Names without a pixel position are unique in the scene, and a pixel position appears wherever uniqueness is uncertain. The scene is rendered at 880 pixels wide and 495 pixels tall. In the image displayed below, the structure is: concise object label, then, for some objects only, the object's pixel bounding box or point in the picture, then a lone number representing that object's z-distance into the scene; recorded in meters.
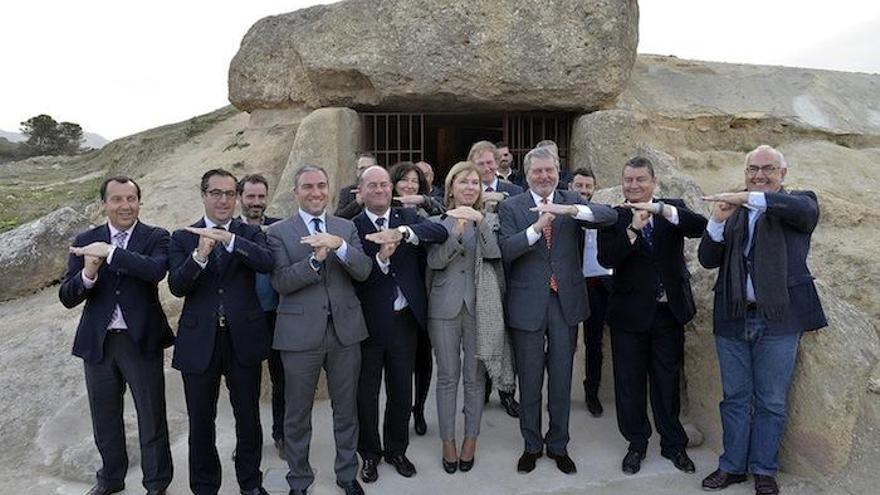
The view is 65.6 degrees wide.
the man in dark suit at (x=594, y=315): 4.78
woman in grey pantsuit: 3.98
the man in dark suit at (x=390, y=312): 3.91
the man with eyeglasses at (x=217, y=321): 3.53
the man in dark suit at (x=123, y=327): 3.64
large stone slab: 7.48
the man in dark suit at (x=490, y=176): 4.91
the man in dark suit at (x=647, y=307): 3.97
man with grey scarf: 3.63
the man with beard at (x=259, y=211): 4.22
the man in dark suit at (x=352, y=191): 4.93
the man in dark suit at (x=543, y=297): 4.00
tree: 18.06
